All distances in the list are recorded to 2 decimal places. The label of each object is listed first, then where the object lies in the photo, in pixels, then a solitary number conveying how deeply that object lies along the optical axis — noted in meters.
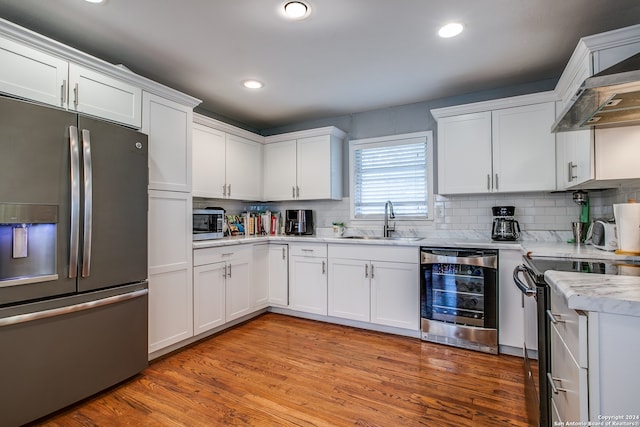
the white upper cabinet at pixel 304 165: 3.83
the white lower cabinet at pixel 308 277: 3.45
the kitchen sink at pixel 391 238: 3.25
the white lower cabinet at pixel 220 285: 2.85
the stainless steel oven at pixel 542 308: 1.39
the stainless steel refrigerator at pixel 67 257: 1.66
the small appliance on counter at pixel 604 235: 2.01
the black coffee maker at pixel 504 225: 2.99
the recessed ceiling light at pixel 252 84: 3.01
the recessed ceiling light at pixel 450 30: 2.14
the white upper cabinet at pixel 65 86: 1.75
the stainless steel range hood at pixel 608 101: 1.37
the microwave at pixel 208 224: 3.12
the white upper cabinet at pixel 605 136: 1.88
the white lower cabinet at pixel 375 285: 3.00
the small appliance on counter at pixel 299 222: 4.07
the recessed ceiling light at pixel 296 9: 1.91
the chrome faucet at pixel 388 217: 3.64
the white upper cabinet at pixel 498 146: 2.78
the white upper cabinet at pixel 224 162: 3.34
